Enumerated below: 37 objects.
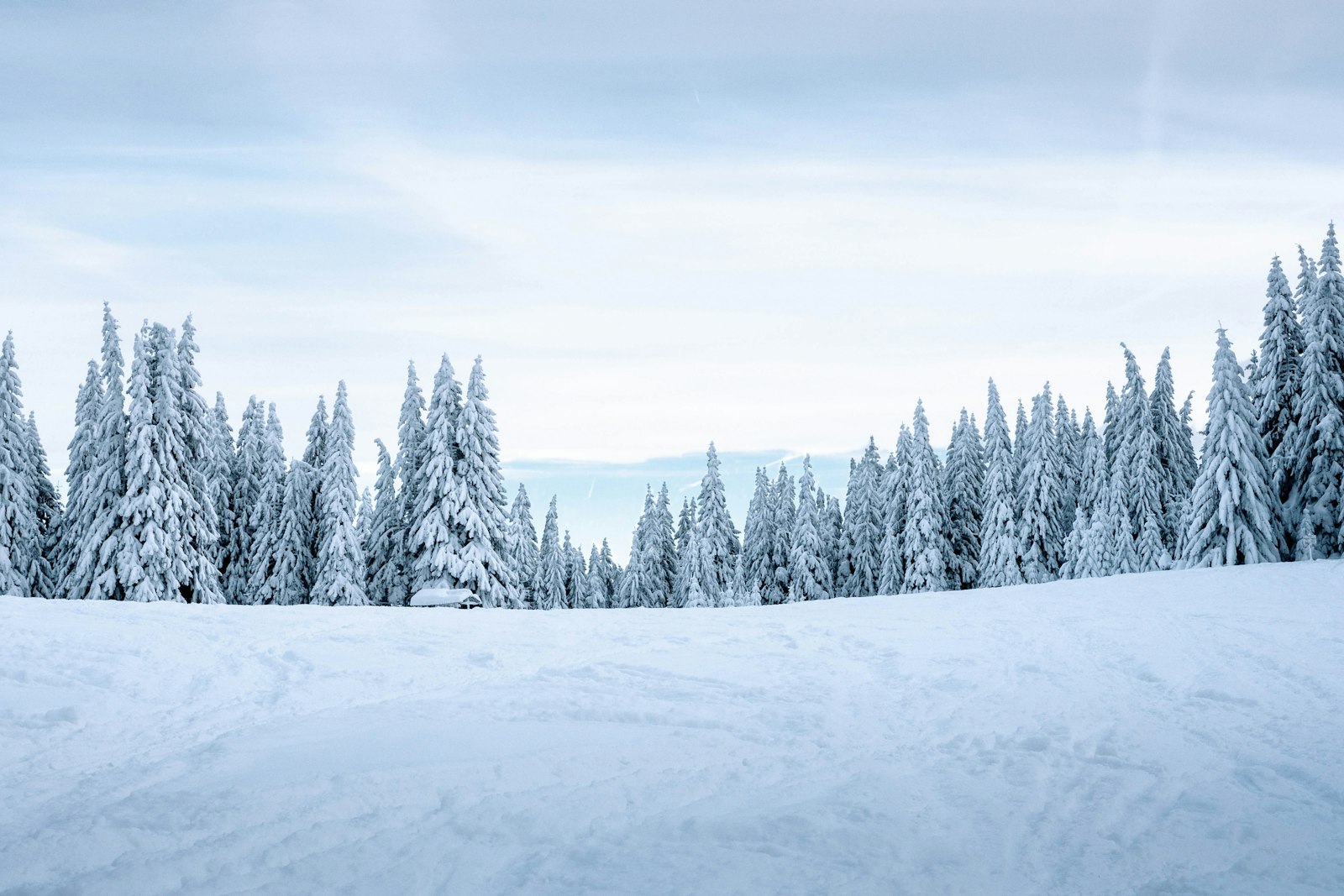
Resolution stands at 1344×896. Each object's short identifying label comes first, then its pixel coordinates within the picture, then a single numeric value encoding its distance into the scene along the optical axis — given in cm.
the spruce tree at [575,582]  7419
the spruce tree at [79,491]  3494
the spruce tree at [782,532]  6228
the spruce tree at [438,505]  3781
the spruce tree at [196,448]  3597
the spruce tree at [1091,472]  5088
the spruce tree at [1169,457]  4662
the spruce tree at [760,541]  6328
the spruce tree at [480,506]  3797
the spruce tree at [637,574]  6681
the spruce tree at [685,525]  7169
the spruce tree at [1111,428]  5109
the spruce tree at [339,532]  4034
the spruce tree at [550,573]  6900
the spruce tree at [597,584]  7306
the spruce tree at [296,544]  4312
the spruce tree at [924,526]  5156
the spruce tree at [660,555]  6738
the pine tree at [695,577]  5784
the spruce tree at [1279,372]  3241
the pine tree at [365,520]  4756
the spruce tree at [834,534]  6638
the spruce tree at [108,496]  3344
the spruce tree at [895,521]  5459
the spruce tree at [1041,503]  5095
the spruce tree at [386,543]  4300
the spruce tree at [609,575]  7750
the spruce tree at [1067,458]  5753
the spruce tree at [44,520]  3800
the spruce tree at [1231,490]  2992
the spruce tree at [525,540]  6112
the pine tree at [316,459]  4497
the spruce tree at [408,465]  4206
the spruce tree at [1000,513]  5084
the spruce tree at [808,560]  5875
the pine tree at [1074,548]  4888
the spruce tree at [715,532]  5988
